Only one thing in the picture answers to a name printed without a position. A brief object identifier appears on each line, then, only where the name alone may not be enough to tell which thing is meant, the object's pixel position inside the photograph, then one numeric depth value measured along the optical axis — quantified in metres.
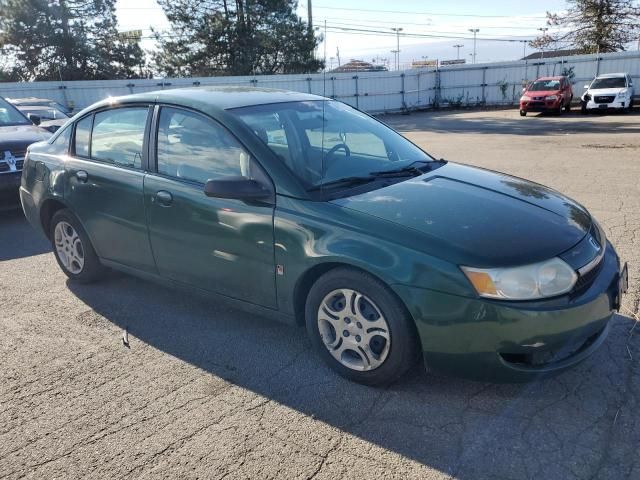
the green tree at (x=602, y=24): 35.09
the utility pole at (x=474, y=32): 66.62
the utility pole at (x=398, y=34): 58.81
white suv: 21.36
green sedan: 2.60
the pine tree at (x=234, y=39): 33.34
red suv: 22.22
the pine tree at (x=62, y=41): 31.75
